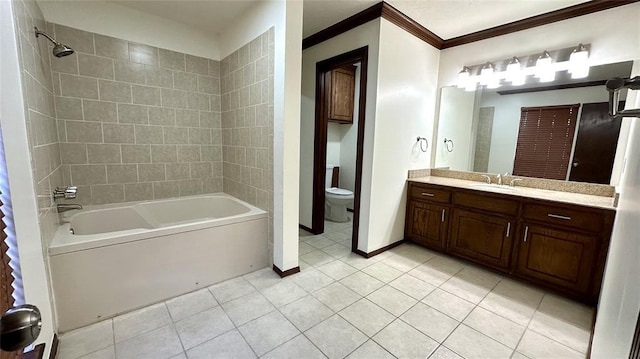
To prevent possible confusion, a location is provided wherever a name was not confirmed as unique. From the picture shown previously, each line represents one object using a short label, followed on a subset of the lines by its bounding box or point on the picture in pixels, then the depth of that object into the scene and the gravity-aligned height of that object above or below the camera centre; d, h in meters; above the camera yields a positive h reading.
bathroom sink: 2.36 -0.35
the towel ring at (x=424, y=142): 2.97 +0.08
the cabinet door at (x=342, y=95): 3.73 +0.76
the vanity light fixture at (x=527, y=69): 2.18 +0.77
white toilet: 3.73 -0.84
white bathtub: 1.59 -0.83
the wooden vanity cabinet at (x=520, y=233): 1.87 -0.70
